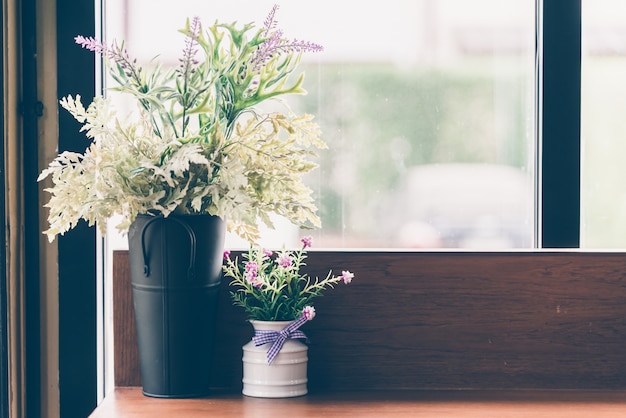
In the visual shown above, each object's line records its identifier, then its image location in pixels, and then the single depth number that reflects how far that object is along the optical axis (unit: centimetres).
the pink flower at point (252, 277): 180
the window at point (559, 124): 203
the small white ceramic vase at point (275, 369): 180
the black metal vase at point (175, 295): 177
